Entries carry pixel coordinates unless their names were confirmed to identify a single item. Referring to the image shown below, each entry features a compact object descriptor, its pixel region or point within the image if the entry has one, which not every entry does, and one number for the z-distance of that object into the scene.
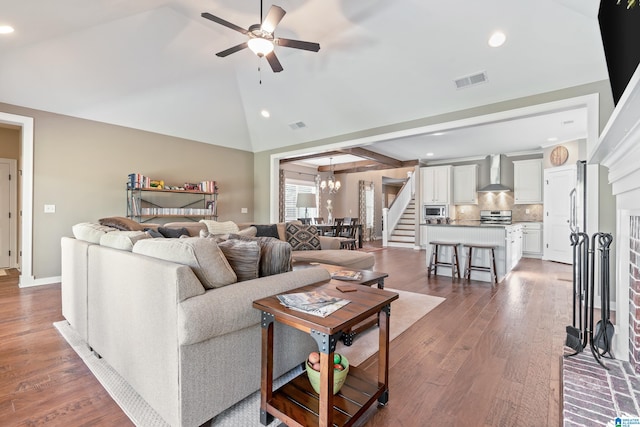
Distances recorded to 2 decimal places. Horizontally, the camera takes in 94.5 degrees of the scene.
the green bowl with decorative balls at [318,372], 1.48
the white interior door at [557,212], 6.41
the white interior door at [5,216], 5.64
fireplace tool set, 1.97
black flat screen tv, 2.09
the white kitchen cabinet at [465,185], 8.26
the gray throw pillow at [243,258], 1.77
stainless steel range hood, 7.73
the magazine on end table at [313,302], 1.40
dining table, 7.65
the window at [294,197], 9.48
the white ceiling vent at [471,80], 3.85
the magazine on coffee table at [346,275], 2.67
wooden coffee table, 2.38
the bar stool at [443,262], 4.90
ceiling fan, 2.70
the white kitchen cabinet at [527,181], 7.31
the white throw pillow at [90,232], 2.43
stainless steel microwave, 8.58
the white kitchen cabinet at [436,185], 8.52
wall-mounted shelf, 5.42
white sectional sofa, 1.37
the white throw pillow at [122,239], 1.98
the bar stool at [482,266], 4.63
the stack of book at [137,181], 5.21
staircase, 9.30
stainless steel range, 7.63
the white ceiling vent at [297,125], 5.96
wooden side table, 1.24
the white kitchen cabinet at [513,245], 4.95
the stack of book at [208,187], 6.25
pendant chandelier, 9.47
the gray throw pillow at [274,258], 1.96
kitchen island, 4.83
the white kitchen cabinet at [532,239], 7.15
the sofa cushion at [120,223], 3.51
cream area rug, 1.55
